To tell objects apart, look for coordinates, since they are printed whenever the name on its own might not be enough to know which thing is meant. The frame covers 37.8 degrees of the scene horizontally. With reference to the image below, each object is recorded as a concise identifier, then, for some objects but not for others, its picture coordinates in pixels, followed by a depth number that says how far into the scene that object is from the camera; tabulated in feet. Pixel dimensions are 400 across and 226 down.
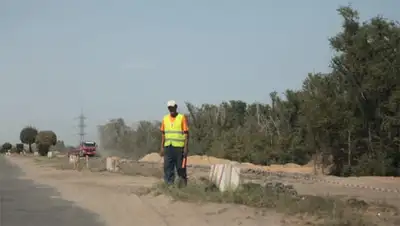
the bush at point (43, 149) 275.69
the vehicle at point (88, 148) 224.57
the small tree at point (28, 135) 375.04
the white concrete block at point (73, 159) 108.83
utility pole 287.52
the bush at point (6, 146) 454.40
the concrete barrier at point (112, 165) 80.57
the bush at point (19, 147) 400.06
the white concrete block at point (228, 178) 34.86
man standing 39.91
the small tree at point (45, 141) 274.77
